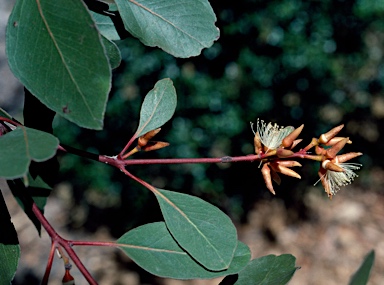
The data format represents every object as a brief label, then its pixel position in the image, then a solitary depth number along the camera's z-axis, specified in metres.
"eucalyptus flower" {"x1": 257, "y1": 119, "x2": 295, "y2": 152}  0.35
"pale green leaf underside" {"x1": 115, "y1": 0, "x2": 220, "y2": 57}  0.36
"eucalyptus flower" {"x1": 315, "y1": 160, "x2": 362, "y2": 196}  0.35
